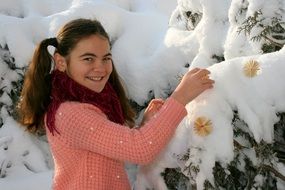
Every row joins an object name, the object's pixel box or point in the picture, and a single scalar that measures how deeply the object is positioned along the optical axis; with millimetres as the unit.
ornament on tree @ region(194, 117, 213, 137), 1817
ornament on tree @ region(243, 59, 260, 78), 1849
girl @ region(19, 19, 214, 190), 1877
